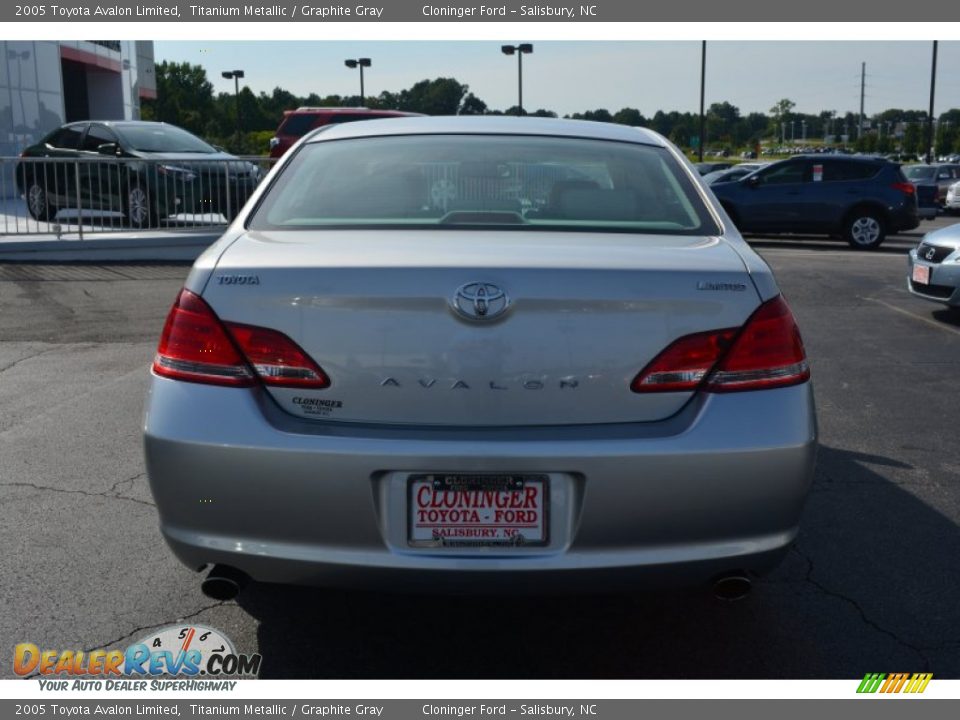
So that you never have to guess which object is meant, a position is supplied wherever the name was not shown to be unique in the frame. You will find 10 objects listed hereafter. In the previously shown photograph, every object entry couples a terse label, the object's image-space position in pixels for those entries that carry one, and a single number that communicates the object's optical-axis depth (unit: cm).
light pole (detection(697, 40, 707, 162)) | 4975
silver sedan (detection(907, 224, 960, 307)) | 990
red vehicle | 2052
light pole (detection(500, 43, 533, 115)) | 4900
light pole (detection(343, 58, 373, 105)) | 4938
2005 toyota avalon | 280
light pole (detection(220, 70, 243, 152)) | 5542
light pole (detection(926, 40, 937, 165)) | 4881
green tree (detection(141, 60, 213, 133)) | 7312
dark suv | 1898
